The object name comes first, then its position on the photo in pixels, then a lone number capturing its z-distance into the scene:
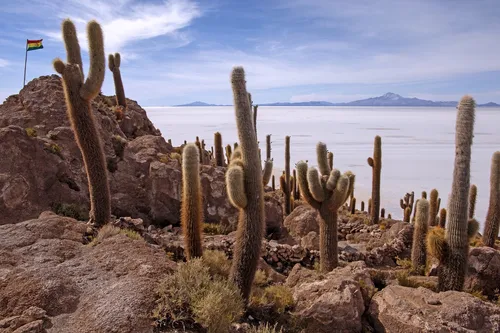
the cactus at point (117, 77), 21.70
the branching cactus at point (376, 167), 18.80
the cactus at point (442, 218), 17.86
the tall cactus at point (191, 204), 7.10
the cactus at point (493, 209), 14.12
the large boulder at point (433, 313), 5.56
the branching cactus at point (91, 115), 8.41
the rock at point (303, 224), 15.81
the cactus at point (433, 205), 17.67
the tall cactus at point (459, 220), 7.59
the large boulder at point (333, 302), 5.86
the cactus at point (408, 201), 24.34
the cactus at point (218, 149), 19.69
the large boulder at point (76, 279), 4.74
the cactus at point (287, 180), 21.00
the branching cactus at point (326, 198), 10.11
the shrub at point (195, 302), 4.80
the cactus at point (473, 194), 16.61
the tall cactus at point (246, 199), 6.35
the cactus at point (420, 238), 10.49
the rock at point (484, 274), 9.45
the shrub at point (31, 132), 11.23
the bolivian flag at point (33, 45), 22.25
